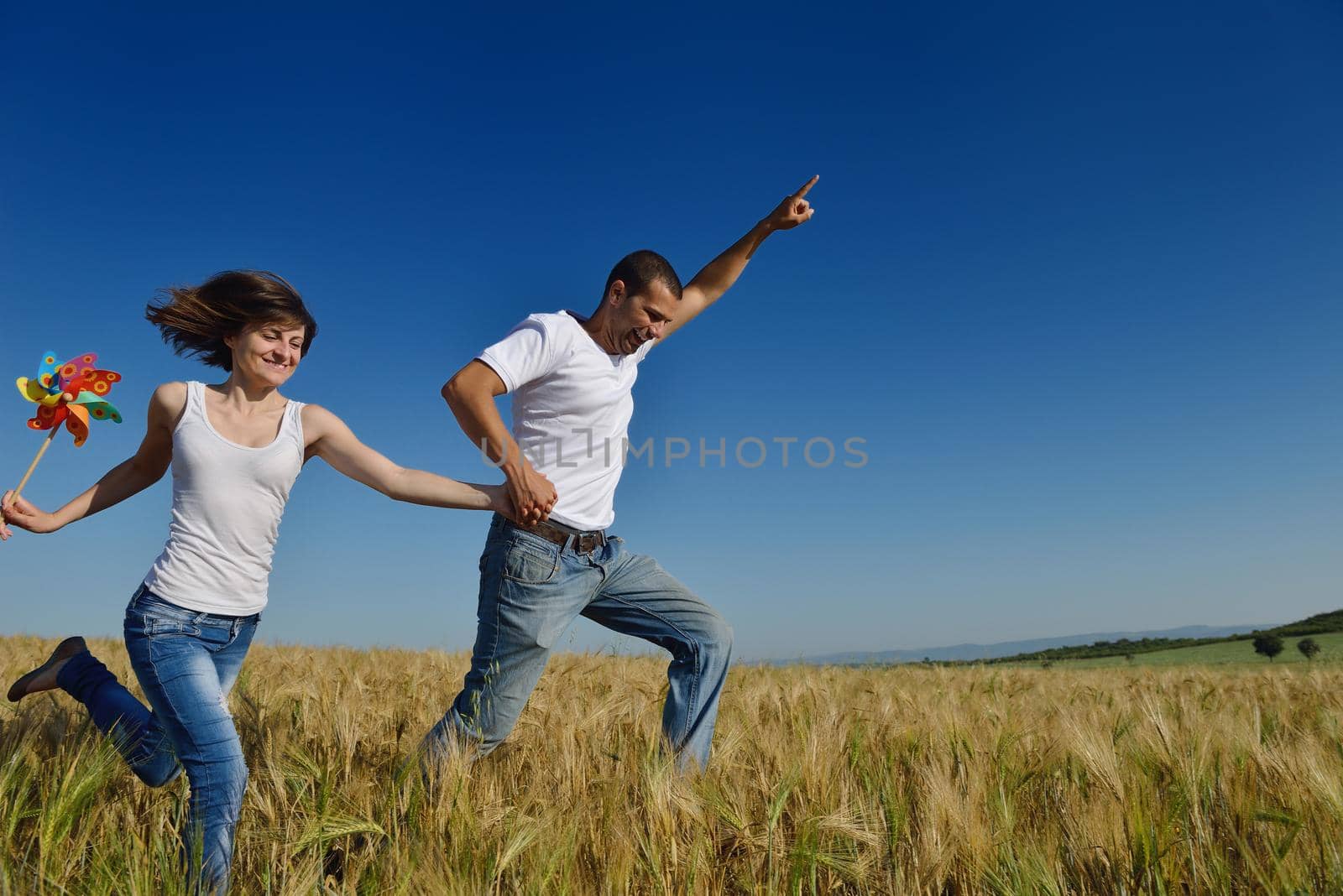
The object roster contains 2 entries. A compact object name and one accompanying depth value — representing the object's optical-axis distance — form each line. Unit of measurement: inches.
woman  92.5
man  114.4
